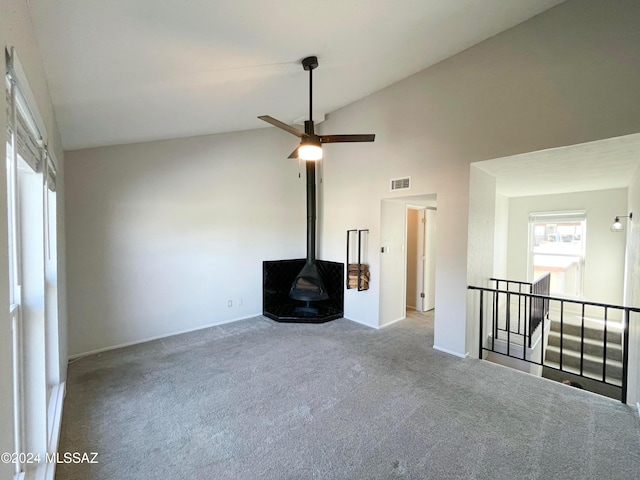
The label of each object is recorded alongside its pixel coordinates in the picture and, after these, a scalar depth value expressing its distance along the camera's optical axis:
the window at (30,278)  1.33
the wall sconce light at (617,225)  4.75
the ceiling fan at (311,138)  2.84
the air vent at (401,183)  4.05
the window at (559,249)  5.51
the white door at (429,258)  5.73
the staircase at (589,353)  4.39
